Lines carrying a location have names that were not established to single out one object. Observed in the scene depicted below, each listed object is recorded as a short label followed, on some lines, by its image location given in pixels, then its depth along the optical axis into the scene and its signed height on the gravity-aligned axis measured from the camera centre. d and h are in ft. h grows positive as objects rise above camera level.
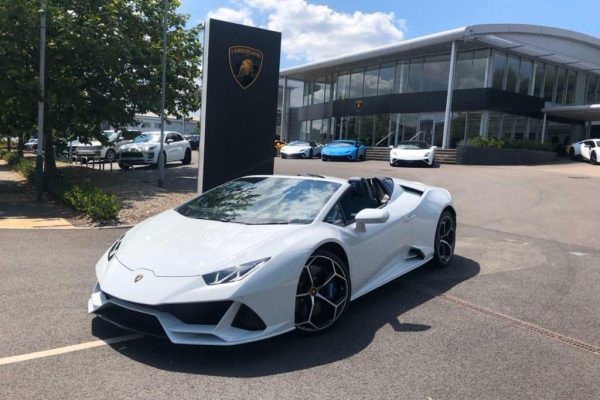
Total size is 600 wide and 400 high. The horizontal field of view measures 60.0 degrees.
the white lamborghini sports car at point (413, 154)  77.10 -0.86
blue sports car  92.43 -1.44
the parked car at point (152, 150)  67.97 -2.54
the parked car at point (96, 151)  73.05 -3.48
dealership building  100.12 +14.02
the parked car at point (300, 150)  102.53 -1.89
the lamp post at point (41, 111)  40.04 +1.04
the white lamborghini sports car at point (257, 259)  11.44 -3.08
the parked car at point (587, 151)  94.43 +1.58
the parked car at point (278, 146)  126.80 -1.65
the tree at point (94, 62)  43.27 +5.91
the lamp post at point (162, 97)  47.52 +3.30
